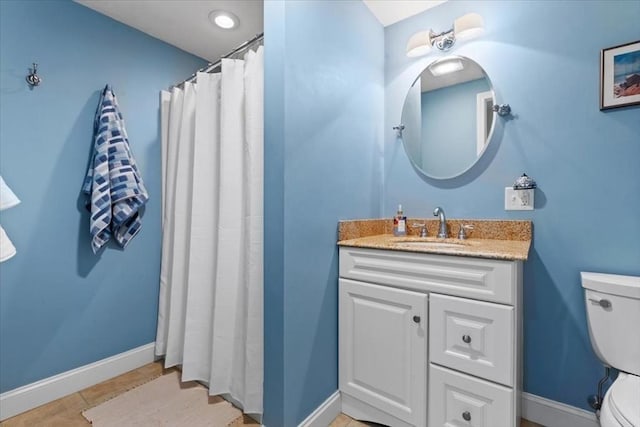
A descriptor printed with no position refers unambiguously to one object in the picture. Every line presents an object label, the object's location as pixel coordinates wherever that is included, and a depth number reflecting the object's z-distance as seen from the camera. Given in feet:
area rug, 4.53
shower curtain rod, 4.56
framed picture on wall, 4.02
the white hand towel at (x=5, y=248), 3.55
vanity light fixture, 5.01
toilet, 3.45
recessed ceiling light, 5.67
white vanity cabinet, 3.42
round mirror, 5.24
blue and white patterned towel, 5.30
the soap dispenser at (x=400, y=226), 5.74
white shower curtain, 4.53
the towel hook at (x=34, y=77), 4.84
